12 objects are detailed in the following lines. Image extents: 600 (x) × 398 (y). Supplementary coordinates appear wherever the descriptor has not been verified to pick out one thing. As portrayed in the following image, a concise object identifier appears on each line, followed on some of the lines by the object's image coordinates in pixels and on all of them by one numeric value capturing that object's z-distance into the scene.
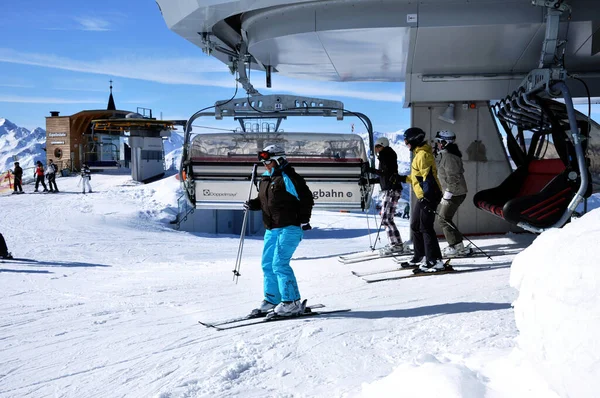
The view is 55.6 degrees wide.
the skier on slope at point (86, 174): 25.56
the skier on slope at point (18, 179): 25.77
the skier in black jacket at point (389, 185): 8.79
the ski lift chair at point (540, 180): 7.05
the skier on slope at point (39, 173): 25.98
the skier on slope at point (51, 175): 25.88
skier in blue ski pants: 5.28
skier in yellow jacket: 7.03
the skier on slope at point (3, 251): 11.28
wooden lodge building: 37.53
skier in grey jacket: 7.83
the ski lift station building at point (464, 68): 7.41
